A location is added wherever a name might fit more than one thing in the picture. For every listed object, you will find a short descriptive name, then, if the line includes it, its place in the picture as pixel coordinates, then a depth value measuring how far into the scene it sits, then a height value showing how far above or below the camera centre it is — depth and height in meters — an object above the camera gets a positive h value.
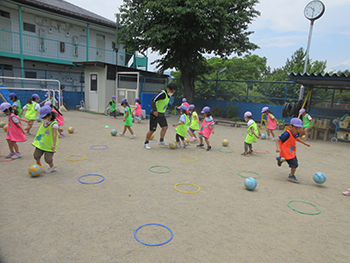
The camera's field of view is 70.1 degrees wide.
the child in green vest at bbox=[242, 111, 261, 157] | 8.23 -1.26
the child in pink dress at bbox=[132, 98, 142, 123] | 15.22 -1.33
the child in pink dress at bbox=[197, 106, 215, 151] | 8.96 -1.09
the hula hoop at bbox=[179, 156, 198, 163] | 7.67 -2.02
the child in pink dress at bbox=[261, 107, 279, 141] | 11.66 -1.15
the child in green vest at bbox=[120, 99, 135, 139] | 10.29 -1.11
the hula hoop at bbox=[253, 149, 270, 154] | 9.31 -1.99
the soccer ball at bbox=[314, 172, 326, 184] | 5.87 -1.78
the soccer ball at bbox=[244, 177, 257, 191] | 5.33 -1.83
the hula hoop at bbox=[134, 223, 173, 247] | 3.26 -1.97
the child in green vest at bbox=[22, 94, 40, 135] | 9.83 -1.07
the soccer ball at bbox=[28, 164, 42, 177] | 5.45 -1.90
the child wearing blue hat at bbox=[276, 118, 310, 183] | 6.09 -1.10
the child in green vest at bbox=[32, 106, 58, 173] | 5.62 -1.21
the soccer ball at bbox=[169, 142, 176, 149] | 9.00 -1.89
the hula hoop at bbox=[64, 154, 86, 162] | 7.01 -2.07
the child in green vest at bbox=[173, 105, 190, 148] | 8.80 -1.19
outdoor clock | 14.75 +5.46
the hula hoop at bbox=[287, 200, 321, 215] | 4.43 -1.96
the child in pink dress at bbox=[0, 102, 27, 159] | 6.50 -1.18
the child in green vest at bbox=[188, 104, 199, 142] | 10.05 -1.20
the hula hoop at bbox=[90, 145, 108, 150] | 8.53 -2.06
